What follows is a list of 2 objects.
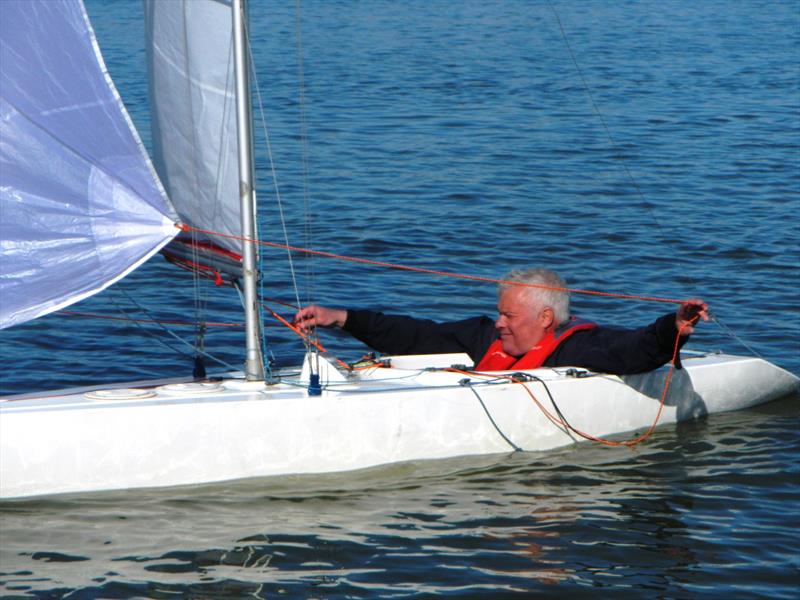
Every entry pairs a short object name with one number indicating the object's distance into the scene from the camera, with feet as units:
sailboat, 37.99
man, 42.83
